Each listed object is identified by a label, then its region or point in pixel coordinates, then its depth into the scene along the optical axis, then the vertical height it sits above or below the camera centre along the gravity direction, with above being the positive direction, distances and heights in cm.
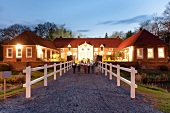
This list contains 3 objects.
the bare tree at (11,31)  3682 +775
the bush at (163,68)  1731 -164
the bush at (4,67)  1632 -137
